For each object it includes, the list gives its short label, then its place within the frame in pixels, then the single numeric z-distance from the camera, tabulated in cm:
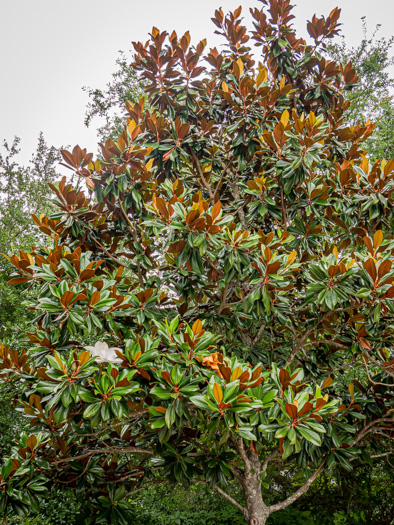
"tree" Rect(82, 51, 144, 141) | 812
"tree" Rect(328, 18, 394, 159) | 735
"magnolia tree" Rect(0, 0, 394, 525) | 187
